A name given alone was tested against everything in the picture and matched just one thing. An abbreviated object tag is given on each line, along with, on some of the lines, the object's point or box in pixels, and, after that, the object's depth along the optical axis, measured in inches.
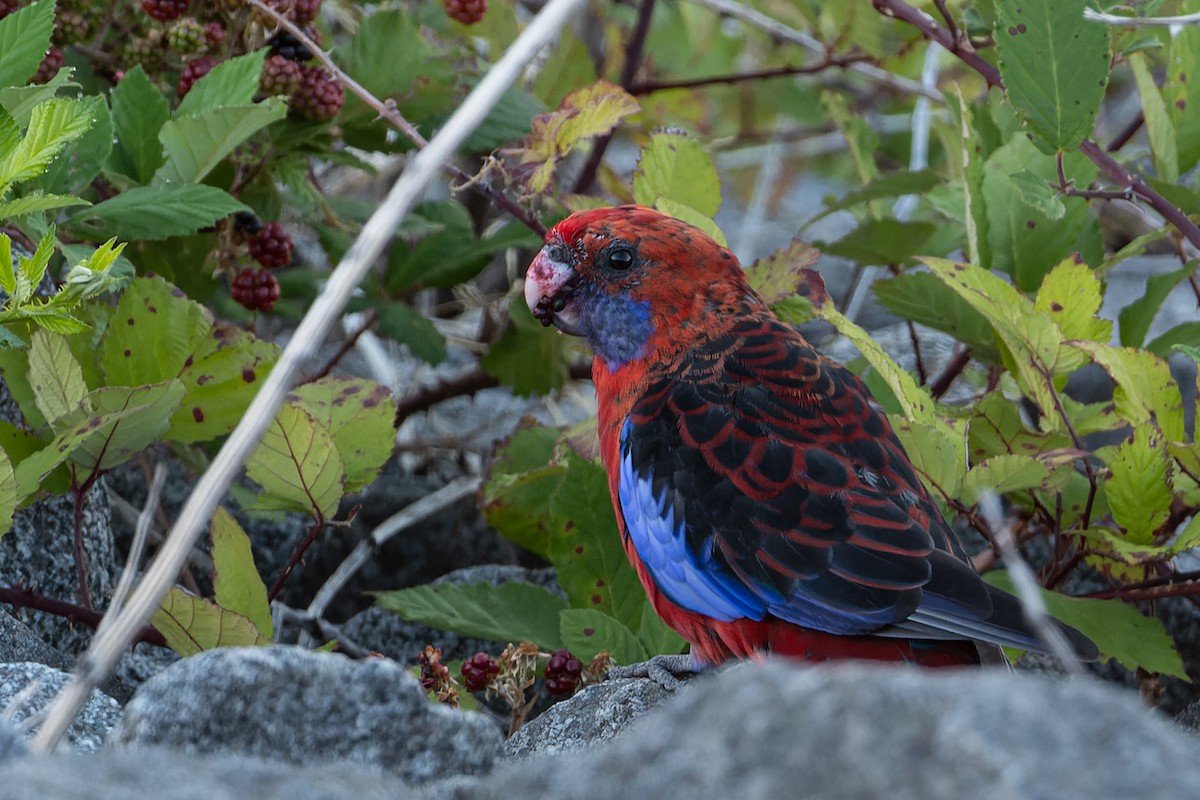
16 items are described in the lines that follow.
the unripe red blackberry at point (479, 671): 169.5
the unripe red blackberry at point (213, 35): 207.3
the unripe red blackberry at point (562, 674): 174.4
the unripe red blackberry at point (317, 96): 206.2
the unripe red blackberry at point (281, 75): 203.6
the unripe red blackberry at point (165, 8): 202.7
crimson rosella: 157.5
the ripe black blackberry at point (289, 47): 205.5
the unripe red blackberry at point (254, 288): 207.0
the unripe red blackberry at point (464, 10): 222.5
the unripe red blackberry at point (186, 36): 203.5
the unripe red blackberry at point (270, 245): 208.8
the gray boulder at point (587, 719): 151.3
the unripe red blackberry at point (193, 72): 205.5
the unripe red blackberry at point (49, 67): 199.0
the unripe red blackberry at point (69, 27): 208.7
